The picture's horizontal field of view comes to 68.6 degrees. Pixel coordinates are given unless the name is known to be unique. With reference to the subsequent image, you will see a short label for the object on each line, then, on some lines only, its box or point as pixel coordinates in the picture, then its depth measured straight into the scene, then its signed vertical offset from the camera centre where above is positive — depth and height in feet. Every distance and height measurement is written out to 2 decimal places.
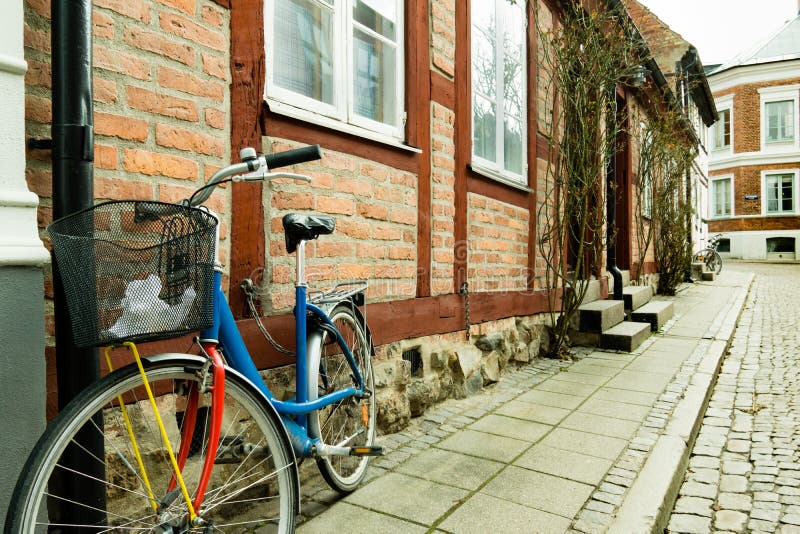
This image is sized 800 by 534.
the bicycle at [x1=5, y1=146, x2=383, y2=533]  4.35 -1.21
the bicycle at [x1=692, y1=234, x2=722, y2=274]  54.08 +0.46
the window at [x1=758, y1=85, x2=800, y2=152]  88.12 +21.96
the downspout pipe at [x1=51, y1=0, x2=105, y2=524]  5.48 +1.00
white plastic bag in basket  4.39 -0.35
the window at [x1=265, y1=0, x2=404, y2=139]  9.22 +3.61
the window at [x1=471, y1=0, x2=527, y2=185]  15.61 +5.00
